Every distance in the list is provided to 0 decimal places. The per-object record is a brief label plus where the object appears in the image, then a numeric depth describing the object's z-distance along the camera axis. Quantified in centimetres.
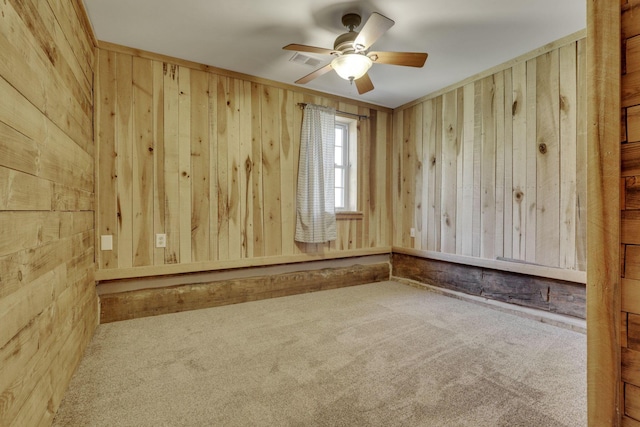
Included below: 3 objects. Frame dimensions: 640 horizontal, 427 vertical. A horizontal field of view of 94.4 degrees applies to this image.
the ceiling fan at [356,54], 207
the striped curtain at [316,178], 336
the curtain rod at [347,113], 340
